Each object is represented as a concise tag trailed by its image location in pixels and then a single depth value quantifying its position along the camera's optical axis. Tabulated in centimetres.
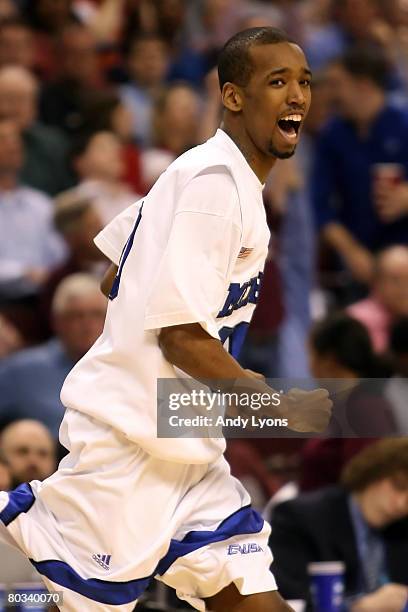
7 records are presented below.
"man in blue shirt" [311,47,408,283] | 1455
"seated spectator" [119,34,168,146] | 1581
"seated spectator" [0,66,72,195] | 1420
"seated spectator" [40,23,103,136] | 1508
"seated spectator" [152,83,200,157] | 1495
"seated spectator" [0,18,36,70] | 1529
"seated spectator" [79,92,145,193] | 1438
